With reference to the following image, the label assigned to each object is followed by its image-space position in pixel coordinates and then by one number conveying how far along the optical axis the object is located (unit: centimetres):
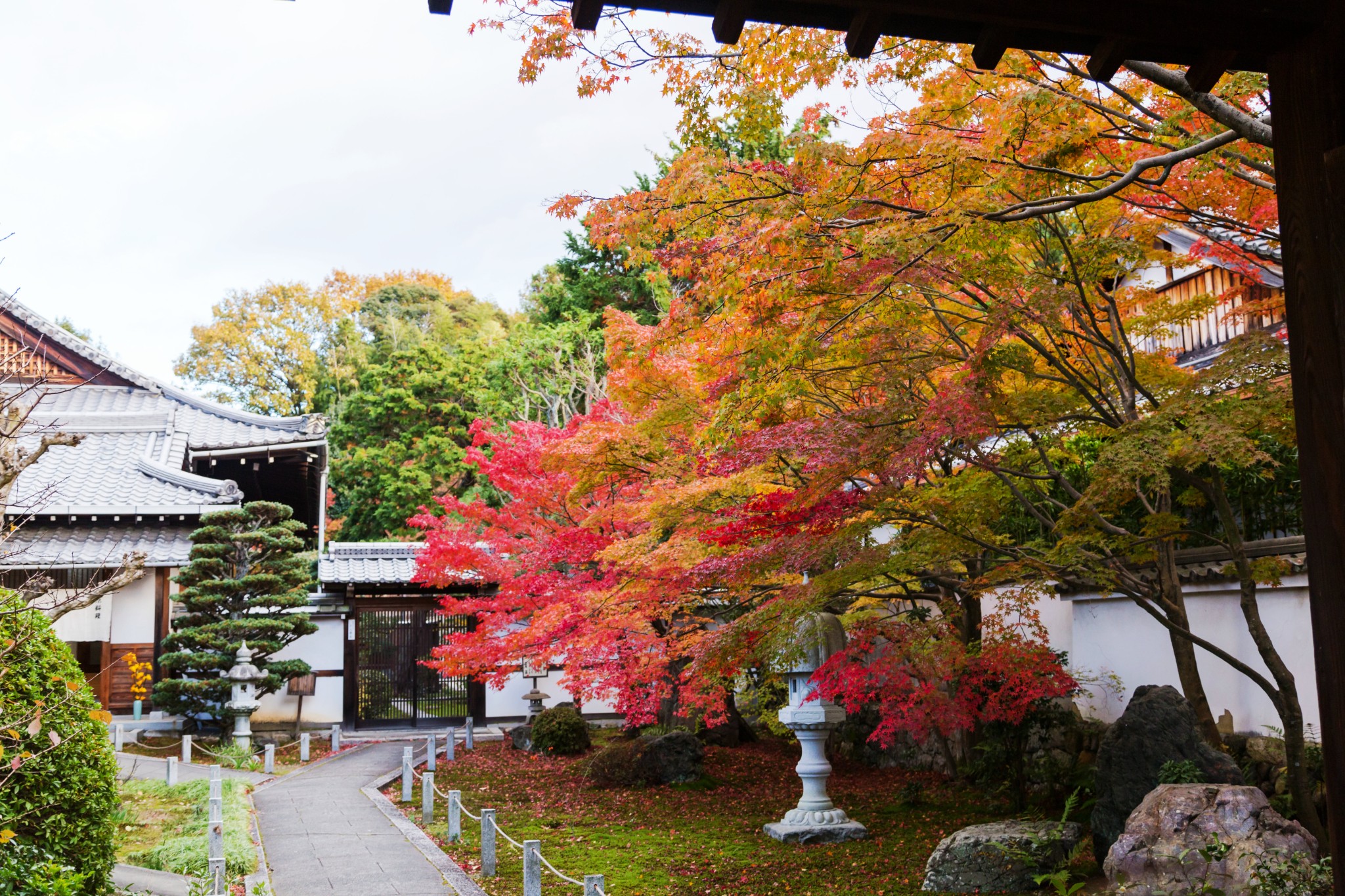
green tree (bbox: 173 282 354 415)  3472
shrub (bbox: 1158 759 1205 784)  747
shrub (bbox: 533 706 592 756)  1695
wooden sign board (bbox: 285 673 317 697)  2066
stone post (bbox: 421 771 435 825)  1123
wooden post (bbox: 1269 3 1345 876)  276
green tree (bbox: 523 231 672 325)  2531
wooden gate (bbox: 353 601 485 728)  2159
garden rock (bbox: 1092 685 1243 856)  767
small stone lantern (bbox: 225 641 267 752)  1678
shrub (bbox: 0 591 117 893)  599
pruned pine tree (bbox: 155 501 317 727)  1694
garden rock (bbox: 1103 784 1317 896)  623
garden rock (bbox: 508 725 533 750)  1789
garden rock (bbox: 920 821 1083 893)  787
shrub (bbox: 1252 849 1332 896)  575
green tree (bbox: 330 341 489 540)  2930
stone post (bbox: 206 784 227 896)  699
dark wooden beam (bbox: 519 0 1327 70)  279
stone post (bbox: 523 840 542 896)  716
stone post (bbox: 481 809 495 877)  912
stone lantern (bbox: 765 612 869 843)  1008
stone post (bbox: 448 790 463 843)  1037
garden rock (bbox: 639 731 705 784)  1372
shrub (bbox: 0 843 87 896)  560
